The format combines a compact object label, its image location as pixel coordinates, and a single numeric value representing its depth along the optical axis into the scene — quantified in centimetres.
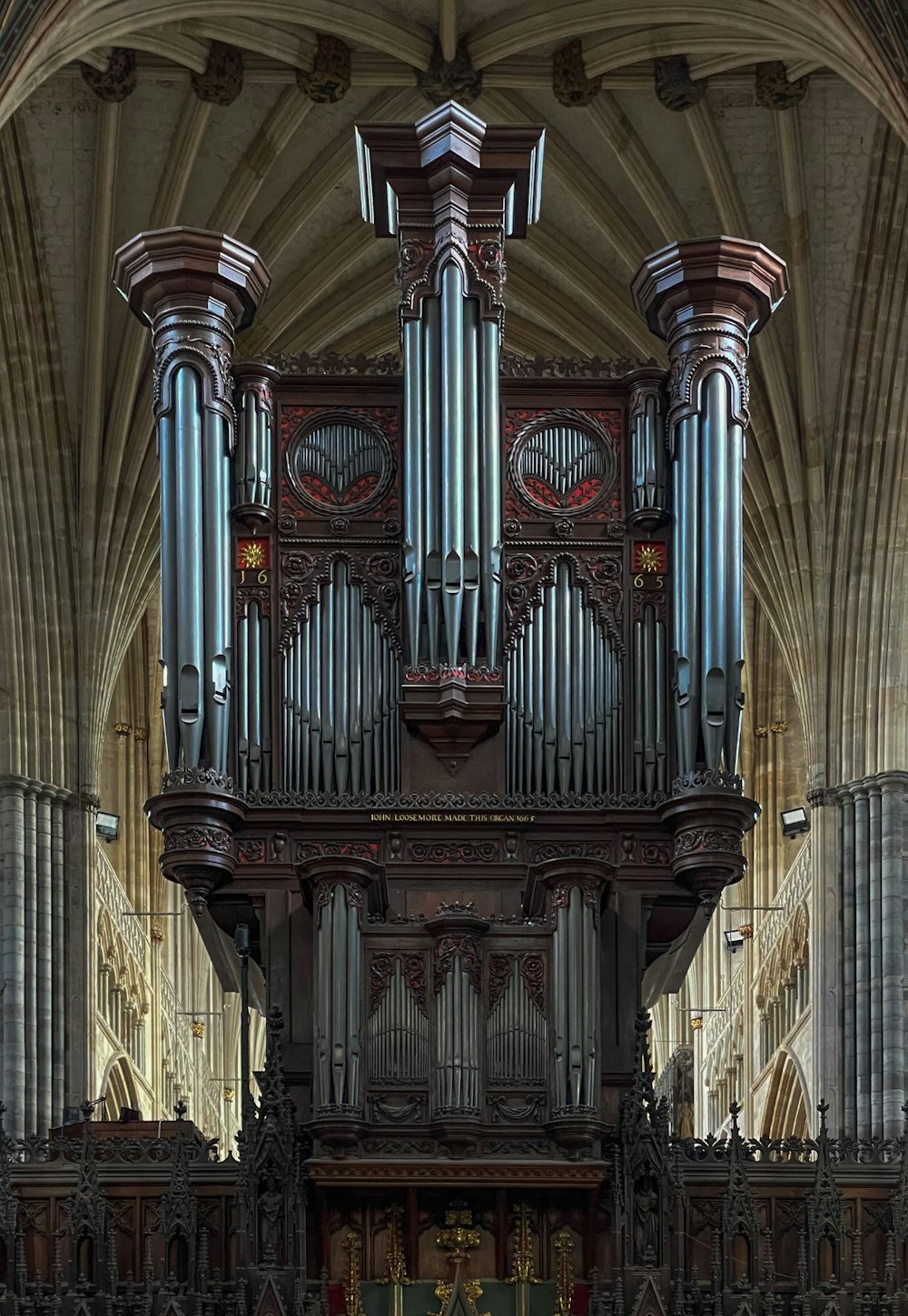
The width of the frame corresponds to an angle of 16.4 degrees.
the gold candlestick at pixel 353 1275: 2014
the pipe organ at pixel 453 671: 2016
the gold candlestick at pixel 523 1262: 2022
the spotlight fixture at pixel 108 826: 3859
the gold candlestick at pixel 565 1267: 2014
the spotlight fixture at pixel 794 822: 3869
